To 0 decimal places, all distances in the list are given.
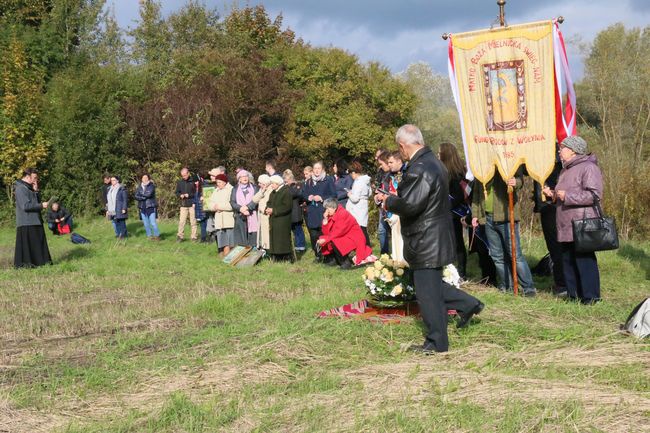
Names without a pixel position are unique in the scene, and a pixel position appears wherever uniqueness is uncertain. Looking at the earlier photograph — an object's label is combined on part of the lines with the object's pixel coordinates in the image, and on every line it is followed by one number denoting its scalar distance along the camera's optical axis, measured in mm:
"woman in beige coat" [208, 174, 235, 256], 14231
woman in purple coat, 7840
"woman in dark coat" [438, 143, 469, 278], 9617
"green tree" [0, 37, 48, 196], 25203
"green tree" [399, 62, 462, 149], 40094
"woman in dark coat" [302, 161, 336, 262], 13492
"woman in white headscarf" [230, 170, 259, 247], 13929
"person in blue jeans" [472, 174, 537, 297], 8633
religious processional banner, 8375
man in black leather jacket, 5902
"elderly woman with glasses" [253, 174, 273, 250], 13396
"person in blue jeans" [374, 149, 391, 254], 10242
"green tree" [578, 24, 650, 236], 14664
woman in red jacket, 12188
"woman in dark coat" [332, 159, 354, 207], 13914
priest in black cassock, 12602
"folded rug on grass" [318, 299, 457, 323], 7249
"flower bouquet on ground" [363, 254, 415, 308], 7414
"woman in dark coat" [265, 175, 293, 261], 13156
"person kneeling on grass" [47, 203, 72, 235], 19234
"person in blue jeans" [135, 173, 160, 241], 17922
